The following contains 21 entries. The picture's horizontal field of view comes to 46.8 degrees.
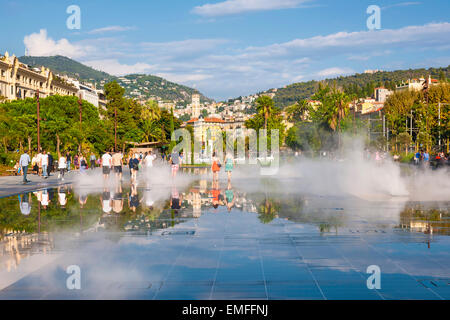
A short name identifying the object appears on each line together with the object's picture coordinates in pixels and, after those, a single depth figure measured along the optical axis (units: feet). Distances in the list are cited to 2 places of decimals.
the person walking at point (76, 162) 161.92
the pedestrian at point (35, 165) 128.16
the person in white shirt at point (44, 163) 101.09
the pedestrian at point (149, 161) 112.88
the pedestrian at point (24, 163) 85.61
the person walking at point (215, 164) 84.33
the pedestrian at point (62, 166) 97.51
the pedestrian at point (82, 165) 113.72
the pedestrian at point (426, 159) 122.74
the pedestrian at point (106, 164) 87.49
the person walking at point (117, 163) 88.33
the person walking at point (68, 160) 146.20
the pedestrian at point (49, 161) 110.22
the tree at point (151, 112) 320.54
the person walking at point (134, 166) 87.40
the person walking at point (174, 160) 94.79
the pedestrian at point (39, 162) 105.29
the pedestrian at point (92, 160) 154.68
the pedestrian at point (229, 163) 85.13
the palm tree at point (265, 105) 307.99
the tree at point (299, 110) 417.28
